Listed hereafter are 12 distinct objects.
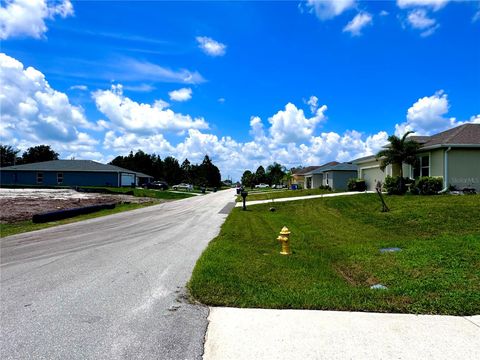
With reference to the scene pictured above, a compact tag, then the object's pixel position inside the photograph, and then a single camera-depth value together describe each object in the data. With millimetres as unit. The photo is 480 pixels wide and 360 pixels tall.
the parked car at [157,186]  64375
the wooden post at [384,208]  17731
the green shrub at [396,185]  23641
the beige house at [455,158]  22047
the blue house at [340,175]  42750
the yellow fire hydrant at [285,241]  9563
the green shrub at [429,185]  21719
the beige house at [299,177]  85312
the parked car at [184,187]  74650
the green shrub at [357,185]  33469
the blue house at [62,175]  58344
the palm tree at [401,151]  23750
